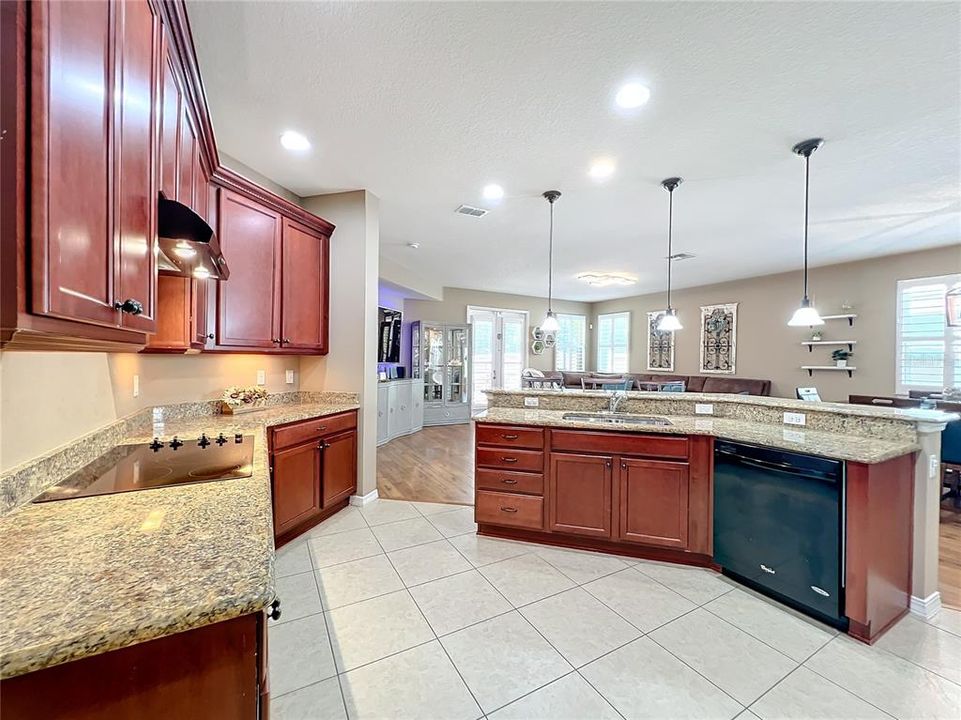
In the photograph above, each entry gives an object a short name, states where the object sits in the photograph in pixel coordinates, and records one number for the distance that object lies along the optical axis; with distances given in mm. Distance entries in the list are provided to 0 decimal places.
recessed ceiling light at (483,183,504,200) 3375
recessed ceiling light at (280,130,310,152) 2598
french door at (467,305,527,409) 8586
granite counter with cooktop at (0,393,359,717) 654
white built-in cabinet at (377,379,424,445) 5941
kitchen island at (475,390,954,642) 1933
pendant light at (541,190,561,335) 3463
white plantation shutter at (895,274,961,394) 4684
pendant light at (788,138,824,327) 2662
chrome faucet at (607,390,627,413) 3146
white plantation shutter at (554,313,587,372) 9797
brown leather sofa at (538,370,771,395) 6512
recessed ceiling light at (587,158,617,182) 2914
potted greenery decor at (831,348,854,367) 5578
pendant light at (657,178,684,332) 3624
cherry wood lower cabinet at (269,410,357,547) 2662
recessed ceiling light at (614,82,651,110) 2078
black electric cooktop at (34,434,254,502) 1368
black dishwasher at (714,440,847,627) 1978
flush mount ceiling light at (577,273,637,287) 6746
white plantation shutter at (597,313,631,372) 9320
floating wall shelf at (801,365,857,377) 5555
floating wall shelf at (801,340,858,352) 5530
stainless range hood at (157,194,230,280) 1356
